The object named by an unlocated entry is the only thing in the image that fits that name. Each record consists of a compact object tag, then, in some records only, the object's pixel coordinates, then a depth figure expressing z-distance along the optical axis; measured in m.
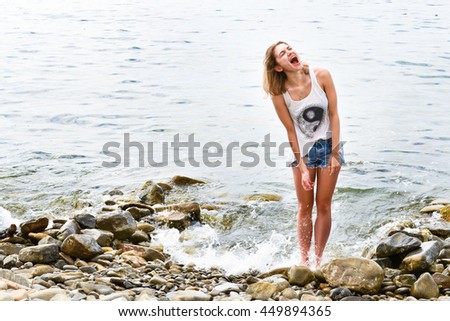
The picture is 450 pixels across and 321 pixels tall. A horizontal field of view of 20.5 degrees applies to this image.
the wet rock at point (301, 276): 11.33
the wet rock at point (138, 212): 15.66
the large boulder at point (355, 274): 10.91
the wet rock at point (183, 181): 18.28
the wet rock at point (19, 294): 9.82
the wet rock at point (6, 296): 9.72
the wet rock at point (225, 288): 10.97
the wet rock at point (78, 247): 12.60
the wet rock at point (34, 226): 14.06
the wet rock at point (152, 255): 13.28
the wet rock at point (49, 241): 13.06
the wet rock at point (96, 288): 10.51
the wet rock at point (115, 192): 17.63
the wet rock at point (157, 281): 11.36
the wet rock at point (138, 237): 14.26
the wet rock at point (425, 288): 10.68
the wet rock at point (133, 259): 12.67
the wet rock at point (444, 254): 12.32
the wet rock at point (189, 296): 10.31
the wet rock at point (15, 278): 10.84
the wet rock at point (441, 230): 14.41
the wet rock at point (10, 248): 13.09
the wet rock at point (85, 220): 14.22
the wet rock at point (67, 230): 13.38
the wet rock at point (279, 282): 11.04
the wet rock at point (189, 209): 15.62
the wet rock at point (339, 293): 10.79
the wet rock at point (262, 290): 10.68
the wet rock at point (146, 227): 14.88
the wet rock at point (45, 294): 10.01
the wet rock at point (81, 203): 16.69
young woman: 11.68
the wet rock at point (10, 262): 12.09
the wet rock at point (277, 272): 12.00
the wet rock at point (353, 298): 10.58
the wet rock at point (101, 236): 13.63
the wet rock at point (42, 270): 11.56
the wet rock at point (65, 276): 11.13
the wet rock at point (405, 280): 11.21
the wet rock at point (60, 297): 9.89
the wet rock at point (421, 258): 11.57
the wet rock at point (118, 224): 14.13
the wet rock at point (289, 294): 10.64
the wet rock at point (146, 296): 10.25
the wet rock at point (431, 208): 15.92
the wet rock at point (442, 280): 11.08
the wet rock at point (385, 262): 12.17
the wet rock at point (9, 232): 13.98
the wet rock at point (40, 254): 12.24
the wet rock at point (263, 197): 17.17
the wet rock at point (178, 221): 15.16
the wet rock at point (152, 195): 16.72
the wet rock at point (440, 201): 16.37
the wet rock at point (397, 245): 12.03
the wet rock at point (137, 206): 15.96
